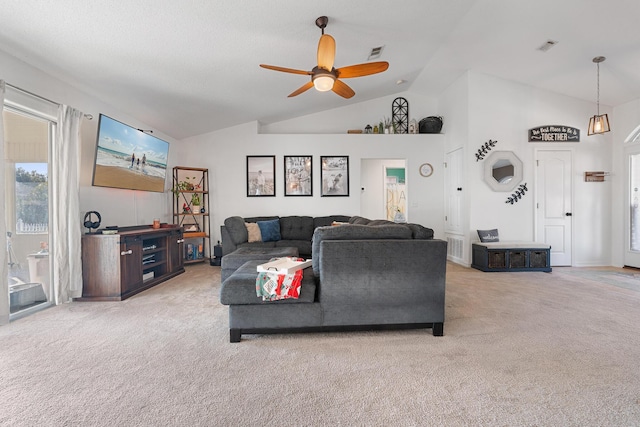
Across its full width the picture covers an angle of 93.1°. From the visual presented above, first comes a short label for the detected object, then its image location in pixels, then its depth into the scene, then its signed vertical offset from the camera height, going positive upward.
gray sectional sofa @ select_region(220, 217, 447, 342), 2.31 -0.63
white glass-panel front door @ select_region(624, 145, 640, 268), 5.06 -0.05
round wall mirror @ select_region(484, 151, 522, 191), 5.29 +0.67
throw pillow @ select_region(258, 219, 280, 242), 5.41 -0.37
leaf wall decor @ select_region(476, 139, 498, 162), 5.28 +1.03
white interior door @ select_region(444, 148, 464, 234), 5.70 +0.36
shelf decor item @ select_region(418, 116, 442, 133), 6.27 +1.76
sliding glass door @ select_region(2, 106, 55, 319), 3.02 +0.04
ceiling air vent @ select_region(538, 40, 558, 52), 4.05 +2.22
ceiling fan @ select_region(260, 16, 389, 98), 2.69 +1.34
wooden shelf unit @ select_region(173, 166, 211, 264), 5.61 -0.07
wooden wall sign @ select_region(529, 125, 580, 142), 5.27 +1.30
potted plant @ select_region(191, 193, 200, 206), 5.70 +0.20
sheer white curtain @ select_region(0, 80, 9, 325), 2.58 -0.37
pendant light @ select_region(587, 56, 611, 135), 4.46 +1.23
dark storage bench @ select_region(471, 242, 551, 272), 4.83 -0.78
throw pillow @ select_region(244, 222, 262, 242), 5.30 -0.39
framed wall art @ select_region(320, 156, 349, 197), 6.27 +0.71
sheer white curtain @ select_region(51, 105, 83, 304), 3.23 +0.02
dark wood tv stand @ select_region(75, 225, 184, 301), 3.42 -0.63
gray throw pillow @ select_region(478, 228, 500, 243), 5.13 -0.47
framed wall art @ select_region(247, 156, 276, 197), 6.19 +0.69
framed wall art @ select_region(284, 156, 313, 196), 6.22 +0.69
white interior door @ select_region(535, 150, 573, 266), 5.34 +0.08
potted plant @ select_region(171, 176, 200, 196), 5.49 +0.44
